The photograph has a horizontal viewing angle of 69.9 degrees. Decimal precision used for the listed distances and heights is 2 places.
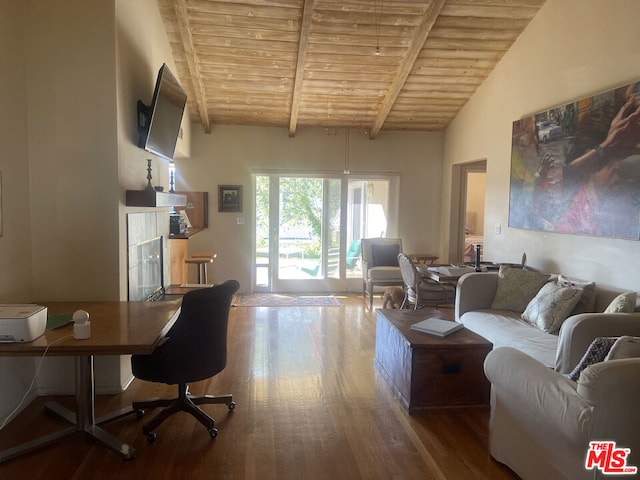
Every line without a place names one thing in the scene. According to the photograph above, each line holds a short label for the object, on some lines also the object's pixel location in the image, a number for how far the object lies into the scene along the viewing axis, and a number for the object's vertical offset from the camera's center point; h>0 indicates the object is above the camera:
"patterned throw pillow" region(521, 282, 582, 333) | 3.41 -0.70
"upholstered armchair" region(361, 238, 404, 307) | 6.38 -0.75
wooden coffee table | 3.02 -1.06
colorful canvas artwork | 3.34 +0.41
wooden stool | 5.78 -0.65
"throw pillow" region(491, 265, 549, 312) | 4.01 -0.65
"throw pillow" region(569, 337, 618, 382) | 2.12 -0.64
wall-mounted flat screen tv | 3.42 +0.75
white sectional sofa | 1.78 -0.81
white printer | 2.21 -0.57
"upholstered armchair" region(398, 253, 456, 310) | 4.96 -0.85
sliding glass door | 7.11 -0.24
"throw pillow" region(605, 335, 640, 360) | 1.98 -0.58
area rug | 6.29 -1.28
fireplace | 3.44 -0.38
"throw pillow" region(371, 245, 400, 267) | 6.67 -0.63
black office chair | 2.61 -0.81
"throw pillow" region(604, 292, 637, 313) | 3.01 -0.58
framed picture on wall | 6.87 +0.19
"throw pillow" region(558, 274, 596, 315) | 3.55 -0.65
